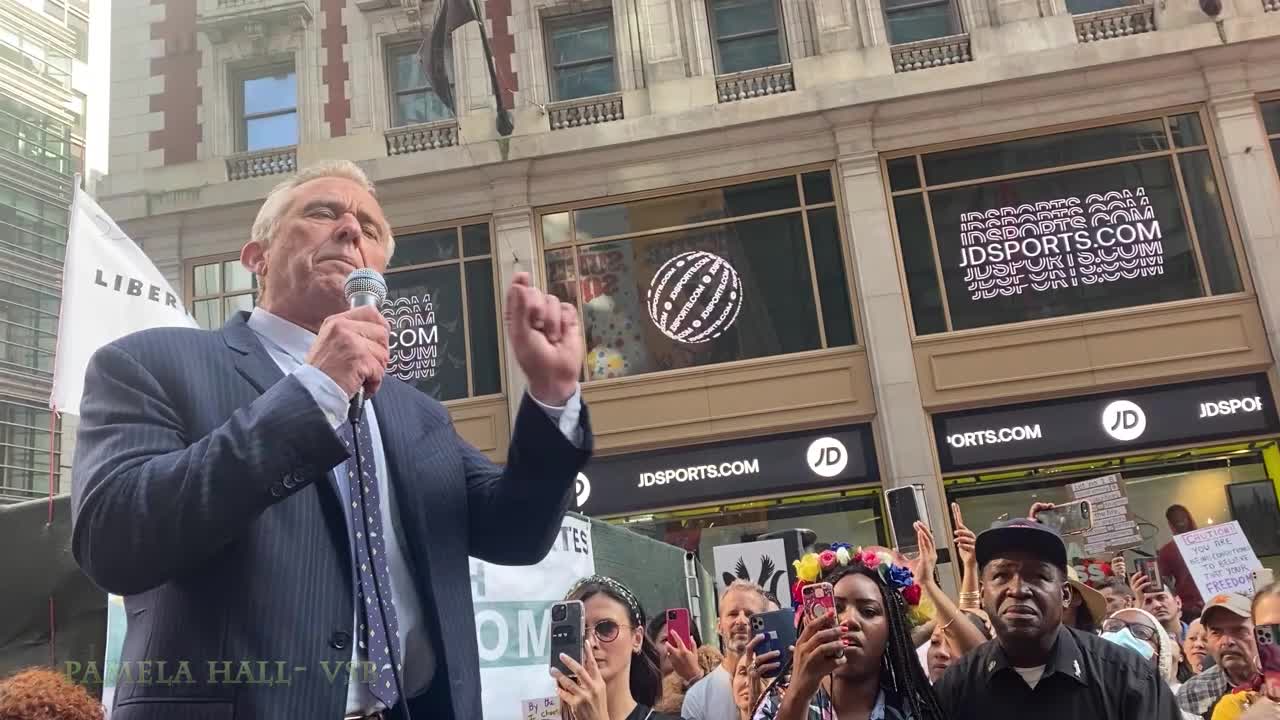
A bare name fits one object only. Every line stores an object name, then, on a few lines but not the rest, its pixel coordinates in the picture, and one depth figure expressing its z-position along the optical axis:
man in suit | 1.76
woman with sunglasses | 4.14
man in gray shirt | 5.91
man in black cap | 4.07
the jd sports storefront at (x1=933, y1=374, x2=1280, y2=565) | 14.49
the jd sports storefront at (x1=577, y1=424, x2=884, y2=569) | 15.14
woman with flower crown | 3.67
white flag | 7.70
